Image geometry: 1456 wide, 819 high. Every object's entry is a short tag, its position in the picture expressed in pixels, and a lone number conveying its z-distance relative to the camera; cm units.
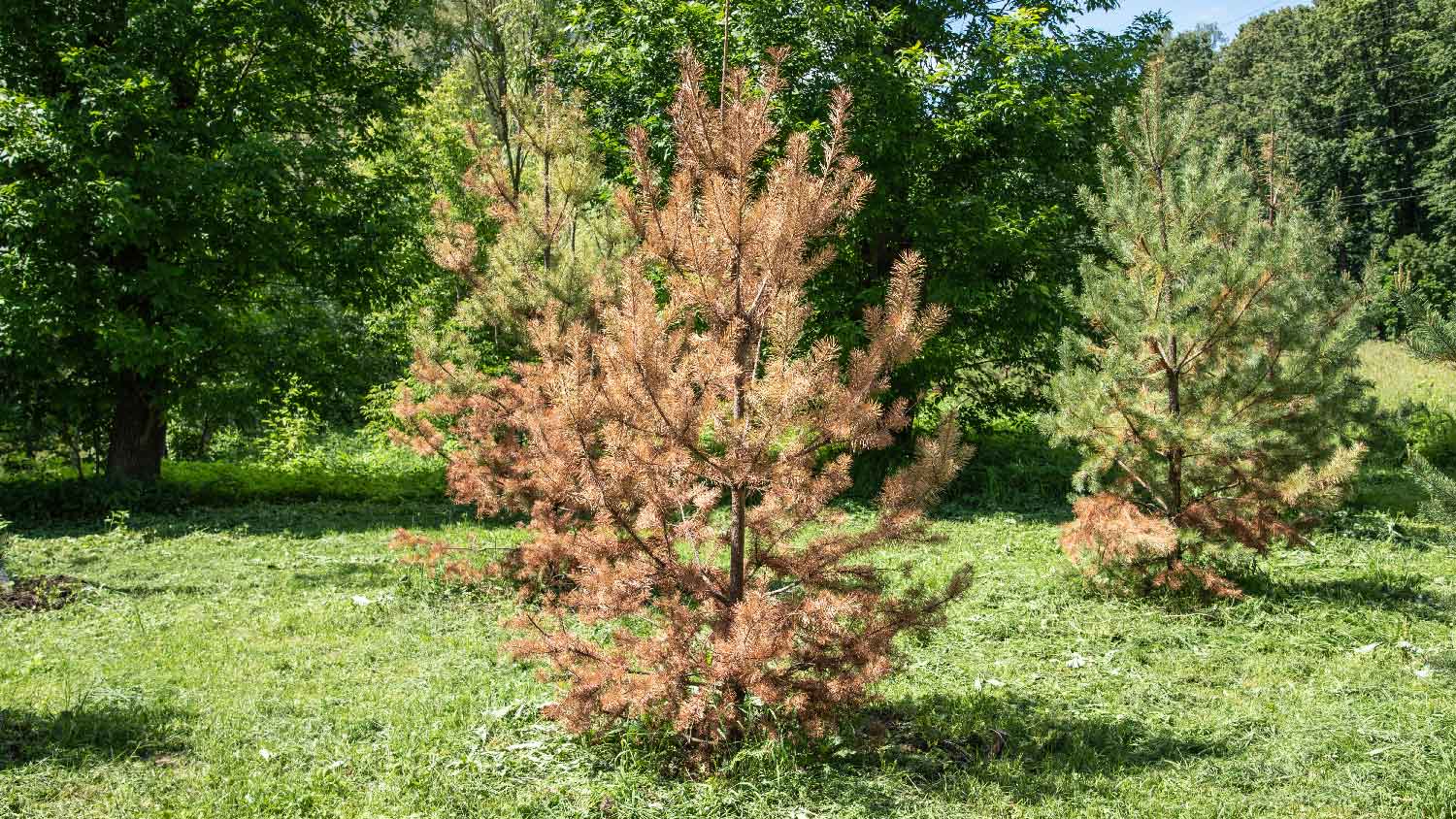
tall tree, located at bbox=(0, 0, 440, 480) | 1064
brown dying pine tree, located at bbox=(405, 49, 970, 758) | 406
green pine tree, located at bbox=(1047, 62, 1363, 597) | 678
